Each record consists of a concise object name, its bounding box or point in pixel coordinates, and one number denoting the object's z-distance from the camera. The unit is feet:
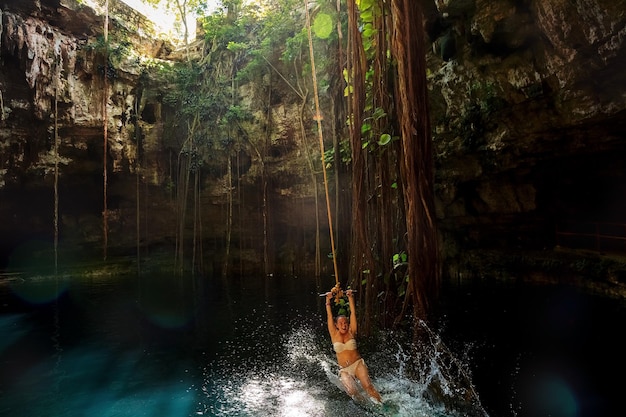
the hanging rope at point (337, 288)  12.75
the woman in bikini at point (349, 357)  13.44
